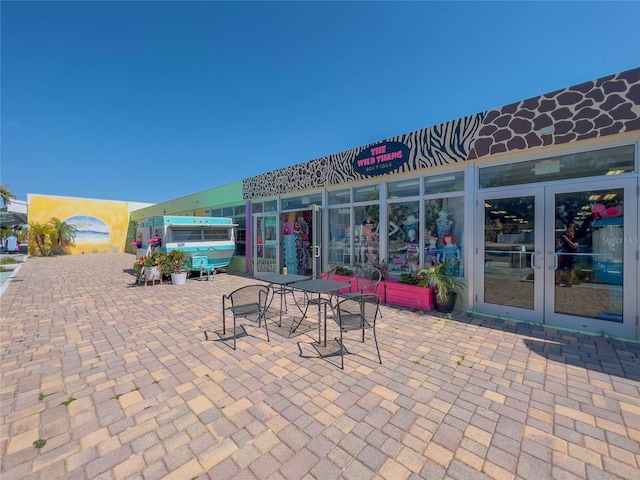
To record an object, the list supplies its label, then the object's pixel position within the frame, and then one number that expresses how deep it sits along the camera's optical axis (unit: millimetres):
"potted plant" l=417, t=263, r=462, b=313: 4859
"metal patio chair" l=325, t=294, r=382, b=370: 3135
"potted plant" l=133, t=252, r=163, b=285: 7645
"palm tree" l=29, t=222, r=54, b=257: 17000
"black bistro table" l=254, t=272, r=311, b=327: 4391
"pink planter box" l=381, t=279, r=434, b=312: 5070
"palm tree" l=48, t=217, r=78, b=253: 17625
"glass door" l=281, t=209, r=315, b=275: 8805
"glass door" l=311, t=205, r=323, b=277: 7516
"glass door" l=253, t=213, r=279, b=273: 8867
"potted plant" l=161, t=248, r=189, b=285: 7906
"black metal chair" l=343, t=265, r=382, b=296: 5668
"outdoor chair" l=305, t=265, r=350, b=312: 4333
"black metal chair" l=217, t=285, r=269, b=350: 3613
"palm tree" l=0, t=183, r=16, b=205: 11555
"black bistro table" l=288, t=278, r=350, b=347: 3758
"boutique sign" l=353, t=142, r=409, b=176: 5831
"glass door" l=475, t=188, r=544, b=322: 4309
